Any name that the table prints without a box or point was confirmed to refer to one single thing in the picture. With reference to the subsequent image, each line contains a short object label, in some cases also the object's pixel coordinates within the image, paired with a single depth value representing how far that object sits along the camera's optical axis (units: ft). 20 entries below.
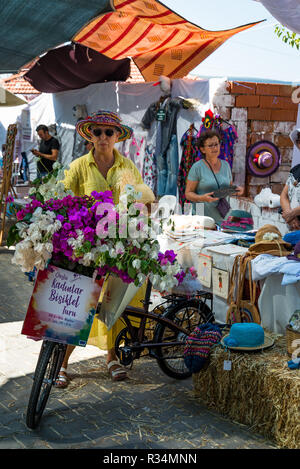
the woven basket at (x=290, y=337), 11.96
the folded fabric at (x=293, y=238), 14.73
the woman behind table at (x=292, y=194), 16.35
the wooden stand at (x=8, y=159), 31.96
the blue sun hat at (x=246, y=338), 12.69
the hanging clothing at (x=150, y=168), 32.19
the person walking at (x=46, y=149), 34.94
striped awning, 27.32
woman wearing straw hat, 14.56
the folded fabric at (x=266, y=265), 13.62
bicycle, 11.83
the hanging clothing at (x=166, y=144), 30.18
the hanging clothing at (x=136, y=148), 33.27
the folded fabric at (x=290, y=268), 12.96
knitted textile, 12.97
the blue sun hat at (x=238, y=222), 18.28
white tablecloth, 13.74
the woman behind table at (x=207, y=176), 19.13
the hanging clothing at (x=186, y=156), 27.86
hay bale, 11.07
